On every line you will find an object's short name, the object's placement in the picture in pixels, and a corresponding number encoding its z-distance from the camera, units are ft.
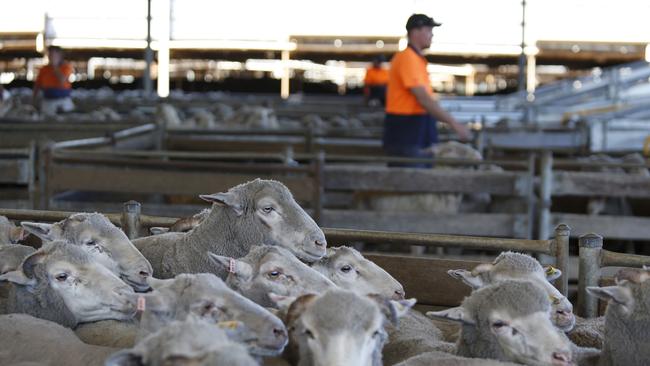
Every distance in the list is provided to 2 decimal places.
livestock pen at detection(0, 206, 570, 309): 14.39
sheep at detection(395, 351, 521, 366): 10.54
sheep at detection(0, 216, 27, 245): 15.56
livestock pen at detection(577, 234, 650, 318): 13.85
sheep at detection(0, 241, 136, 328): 12.34
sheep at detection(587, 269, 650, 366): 11.77
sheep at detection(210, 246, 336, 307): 11.89
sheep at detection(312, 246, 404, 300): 13.16
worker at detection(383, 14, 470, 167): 24.67
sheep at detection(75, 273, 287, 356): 9.66
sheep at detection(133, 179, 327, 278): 13.76
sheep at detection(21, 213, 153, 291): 13.48
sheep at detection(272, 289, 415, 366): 9.45
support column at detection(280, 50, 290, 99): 95.32
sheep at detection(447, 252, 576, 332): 11.98
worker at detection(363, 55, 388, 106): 70.40
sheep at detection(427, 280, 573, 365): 10.48
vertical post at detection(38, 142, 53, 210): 24.02
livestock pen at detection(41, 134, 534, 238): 23.16
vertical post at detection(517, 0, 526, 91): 69.15
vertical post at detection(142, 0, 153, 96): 68.18
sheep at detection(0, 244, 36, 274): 13.79
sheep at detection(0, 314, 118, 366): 11.20
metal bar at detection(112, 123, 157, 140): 31.36
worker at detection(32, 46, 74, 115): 50.08
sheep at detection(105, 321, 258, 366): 8.19
